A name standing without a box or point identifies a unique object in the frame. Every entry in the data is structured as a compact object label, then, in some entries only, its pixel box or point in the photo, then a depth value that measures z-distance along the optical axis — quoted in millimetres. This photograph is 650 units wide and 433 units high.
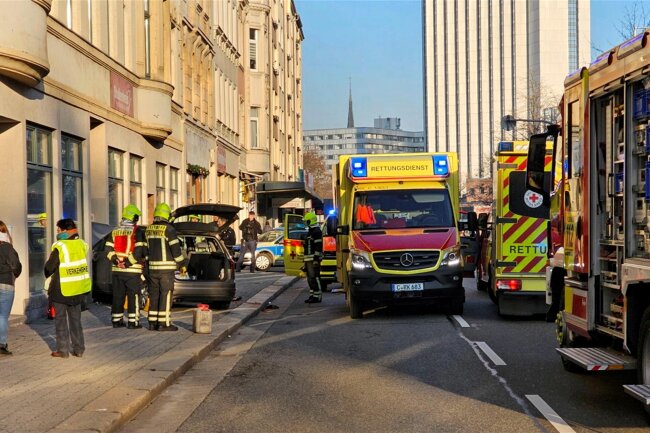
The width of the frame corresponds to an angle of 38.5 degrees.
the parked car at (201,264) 17359
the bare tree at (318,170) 114812
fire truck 7309
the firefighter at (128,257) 13562
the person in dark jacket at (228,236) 19266
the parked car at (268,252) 34344
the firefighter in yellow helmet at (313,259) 19922
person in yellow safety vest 10648
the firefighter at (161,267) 13633
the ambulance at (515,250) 15172
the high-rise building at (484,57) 159750
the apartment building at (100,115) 14922
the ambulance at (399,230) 15641
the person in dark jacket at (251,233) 32250
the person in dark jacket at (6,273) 10625
